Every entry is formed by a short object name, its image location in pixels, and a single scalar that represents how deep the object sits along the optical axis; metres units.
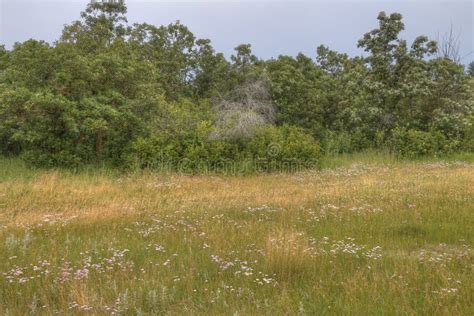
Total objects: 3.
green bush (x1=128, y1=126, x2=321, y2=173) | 17.02
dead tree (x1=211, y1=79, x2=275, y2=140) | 18.22
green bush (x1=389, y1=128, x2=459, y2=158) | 21.53
